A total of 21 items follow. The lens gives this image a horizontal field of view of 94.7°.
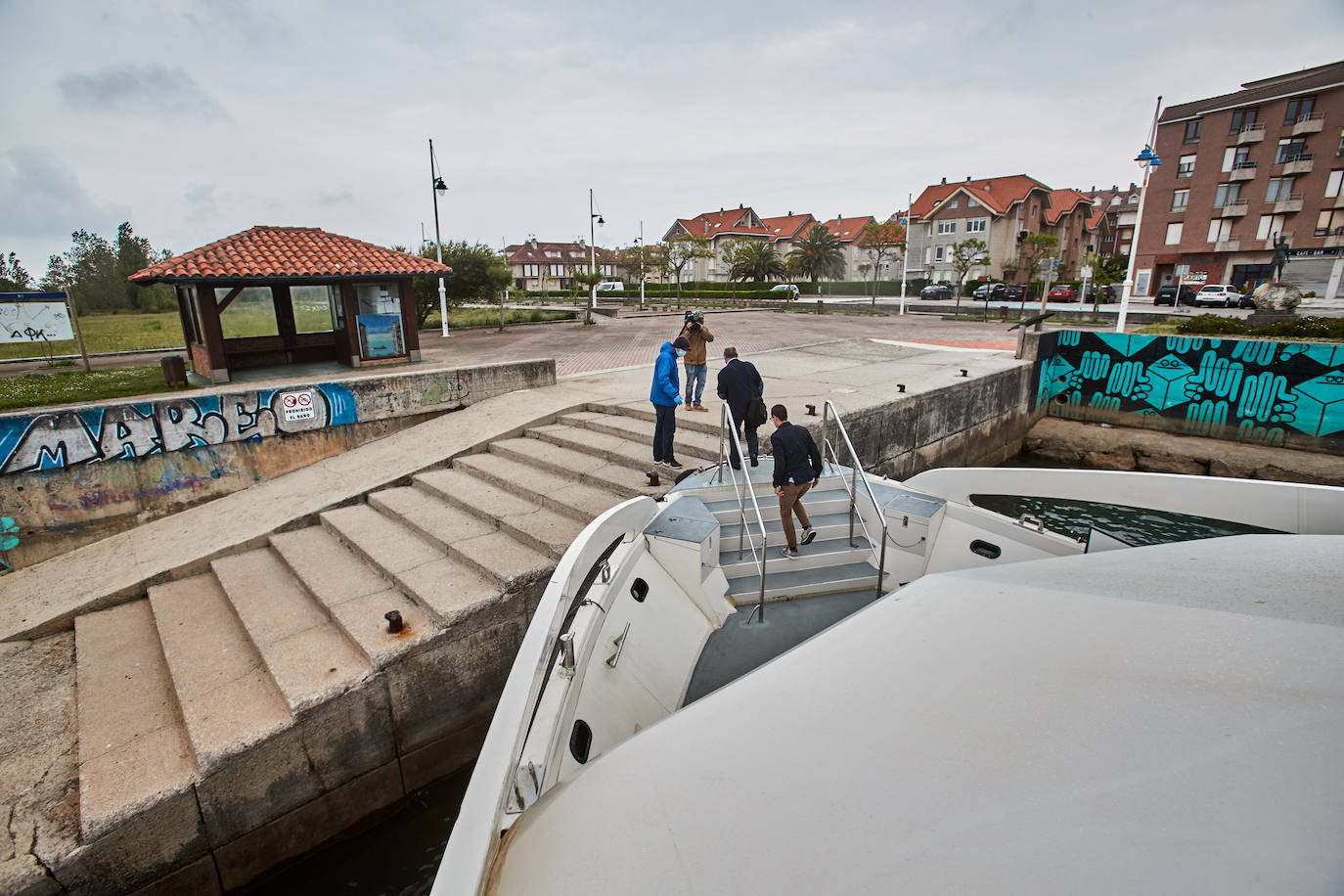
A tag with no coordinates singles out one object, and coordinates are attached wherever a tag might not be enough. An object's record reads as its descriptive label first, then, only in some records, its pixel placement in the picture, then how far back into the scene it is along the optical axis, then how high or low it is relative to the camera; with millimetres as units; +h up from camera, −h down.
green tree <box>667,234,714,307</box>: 46812 +2936
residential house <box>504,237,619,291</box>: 88312 +3137
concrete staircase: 4152 -3052
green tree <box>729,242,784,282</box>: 54562 +2118
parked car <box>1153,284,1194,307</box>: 36188 -476
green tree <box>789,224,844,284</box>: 55562 +3108
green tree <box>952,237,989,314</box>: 39594 +1849
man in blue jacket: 7293 -1301
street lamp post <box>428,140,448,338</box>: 22625 +3561
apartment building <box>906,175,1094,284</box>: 53344 +5838
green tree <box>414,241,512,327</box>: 28625 +678
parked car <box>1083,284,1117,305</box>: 40606 -358
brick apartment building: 38781 +6673
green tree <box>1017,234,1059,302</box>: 40844 +2723
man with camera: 9102 -1040
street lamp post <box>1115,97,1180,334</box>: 15641 +1865
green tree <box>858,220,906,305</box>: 49375 +4147
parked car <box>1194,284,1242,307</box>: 32688 -423
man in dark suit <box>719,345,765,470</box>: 7223 -1128
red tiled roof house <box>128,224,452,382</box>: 12844 -304
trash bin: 11906 -1585
